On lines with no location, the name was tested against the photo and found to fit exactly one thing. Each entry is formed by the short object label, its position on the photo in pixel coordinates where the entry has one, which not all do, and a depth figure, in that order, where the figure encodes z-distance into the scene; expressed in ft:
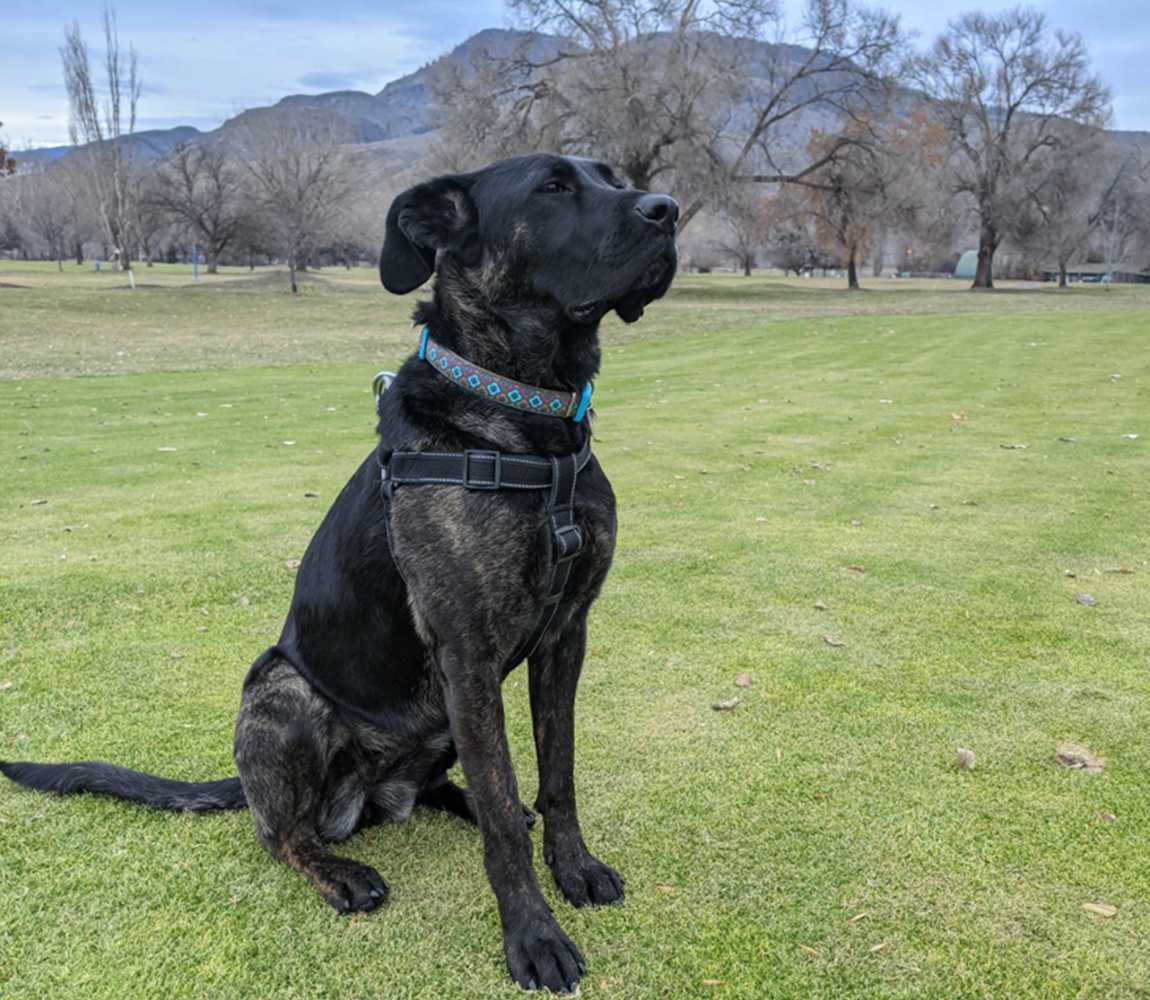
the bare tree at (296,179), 169.58
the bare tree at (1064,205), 170.09
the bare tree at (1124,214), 260.01
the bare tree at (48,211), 312.75
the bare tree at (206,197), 230.89
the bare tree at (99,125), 173.37
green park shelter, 381.19
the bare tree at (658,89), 130.93
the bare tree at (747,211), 134.31
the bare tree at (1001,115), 172.65
